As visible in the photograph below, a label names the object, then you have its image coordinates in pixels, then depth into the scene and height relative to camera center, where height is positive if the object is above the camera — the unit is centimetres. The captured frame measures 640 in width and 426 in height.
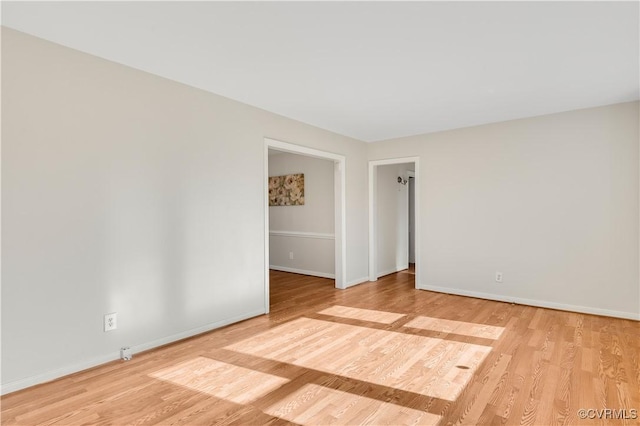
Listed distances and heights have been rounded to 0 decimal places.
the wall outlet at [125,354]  268 -110
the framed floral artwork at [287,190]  628 +50
